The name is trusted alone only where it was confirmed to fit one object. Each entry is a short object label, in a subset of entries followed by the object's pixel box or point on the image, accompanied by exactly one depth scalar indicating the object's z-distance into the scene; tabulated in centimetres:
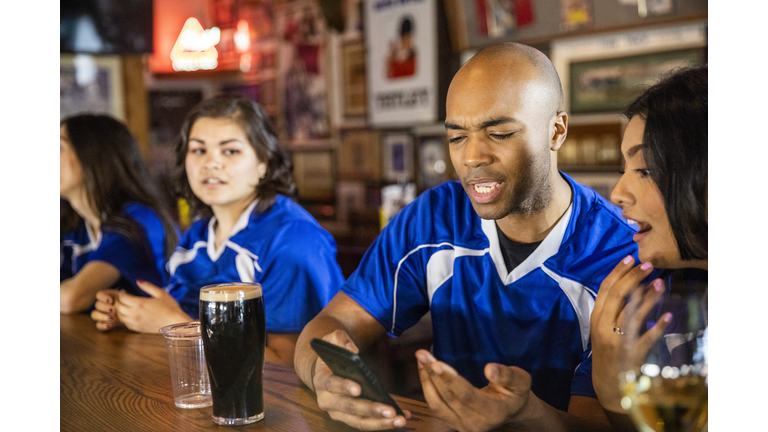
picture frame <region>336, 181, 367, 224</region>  473
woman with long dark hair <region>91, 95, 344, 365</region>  177
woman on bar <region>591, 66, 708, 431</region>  98
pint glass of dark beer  102
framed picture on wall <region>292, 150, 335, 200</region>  503
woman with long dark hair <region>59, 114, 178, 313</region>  230
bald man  130
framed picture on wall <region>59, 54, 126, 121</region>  422
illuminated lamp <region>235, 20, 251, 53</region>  514
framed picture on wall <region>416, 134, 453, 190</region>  400
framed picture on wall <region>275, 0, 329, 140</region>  497
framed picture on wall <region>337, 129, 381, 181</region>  457
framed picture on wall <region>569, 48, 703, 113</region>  289
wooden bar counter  104
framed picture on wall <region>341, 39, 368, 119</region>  459
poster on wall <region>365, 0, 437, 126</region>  401
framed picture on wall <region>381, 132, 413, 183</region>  430
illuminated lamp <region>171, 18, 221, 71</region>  478
